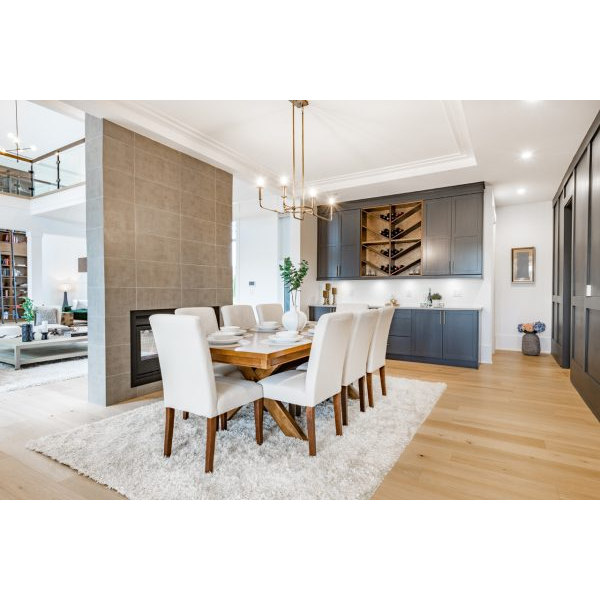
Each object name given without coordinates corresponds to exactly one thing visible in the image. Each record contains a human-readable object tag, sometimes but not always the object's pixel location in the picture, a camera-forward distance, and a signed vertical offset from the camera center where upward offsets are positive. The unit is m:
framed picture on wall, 6.10 +0.46
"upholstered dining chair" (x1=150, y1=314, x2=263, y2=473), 1.97 -0.50
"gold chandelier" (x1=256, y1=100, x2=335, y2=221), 2.89 +1.63
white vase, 2.92 -0.23
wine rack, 5.74 +0.86
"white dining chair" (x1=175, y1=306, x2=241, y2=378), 2.88 -0.28
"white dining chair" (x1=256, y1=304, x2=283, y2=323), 3.97 -0.23
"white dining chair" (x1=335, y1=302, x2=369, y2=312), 4.12 -0.17
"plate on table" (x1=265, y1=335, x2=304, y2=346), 2.41 -0.34
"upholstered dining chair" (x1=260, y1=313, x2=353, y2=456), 2.19 -0.58
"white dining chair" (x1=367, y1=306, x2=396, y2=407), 3.19 -0.49
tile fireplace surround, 3.26 +0.56
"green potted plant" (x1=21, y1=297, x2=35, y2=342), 4.70 -0.51
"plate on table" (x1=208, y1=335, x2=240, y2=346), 2.40 -0.33
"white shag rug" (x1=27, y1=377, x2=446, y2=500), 1.83 -1.01
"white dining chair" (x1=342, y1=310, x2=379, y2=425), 2.70 -0.45
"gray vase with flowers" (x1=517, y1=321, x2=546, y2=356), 5.73 -0.76
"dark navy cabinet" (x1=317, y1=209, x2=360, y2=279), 5.99 +0.79
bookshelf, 8.25 +0.49
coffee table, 4.55 -0.84
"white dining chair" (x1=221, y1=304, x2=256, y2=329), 3.57 -0.24
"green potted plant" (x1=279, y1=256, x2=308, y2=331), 2.86 -0.16
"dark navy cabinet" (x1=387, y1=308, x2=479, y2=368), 4.84 -0.65
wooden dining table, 2.12 -0.41
